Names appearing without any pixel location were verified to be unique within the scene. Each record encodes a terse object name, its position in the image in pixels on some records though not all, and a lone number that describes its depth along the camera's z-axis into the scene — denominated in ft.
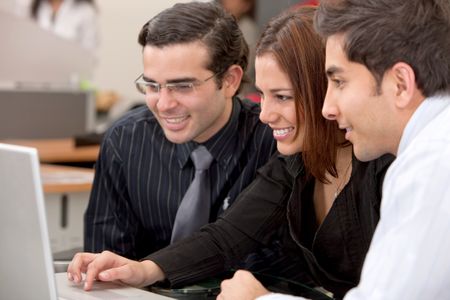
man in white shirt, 4.18
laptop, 4.30
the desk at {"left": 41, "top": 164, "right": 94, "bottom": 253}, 8.62
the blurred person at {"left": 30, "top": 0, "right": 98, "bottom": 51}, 19.52
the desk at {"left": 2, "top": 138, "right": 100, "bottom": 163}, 10.22
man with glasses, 6.28
